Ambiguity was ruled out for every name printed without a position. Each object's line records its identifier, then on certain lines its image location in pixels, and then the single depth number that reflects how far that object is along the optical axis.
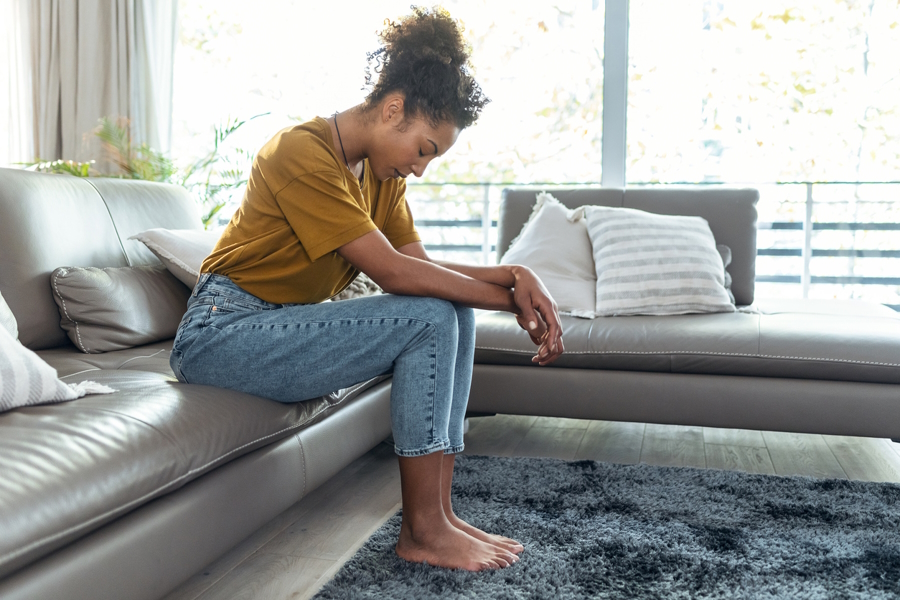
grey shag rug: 1.37
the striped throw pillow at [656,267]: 2.40
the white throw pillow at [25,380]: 1.20
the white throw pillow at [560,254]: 2.50
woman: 1.38
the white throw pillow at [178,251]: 2.09
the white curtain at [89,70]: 4.14
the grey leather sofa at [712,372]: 2.03
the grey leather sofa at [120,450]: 0.98
